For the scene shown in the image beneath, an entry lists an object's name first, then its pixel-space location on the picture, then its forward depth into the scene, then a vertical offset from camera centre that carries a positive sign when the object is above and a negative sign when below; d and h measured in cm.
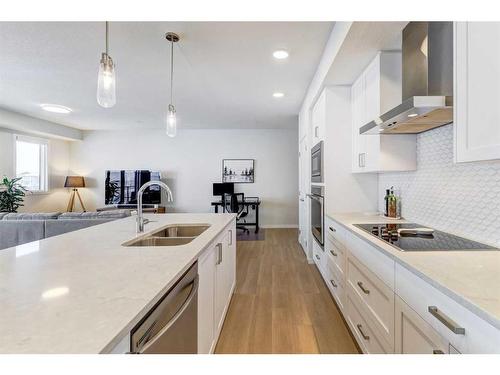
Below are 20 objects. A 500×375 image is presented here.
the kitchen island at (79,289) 59 -33
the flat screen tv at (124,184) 670 +4
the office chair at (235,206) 572 -43
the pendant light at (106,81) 156 +61
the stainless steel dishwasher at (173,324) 76 -47
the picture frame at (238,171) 678 +39
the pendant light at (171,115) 244 +70
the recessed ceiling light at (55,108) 467 +138
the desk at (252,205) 607 -44
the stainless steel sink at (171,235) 178 -38
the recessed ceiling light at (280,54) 270 +136
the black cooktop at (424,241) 135 -30
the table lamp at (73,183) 648 +5
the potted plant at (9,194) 488 -17
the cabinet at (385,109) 216 +65
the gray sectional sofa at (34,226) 321 -49
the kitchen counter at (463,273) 76 -32
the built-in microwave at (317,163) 305 +29
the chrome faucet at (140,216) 189 -22
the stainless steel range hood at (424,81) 148 +69
